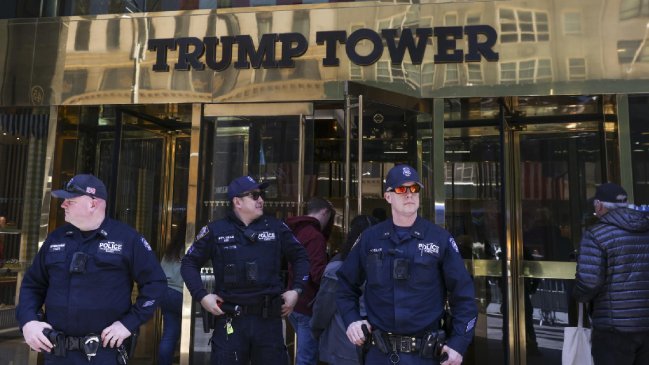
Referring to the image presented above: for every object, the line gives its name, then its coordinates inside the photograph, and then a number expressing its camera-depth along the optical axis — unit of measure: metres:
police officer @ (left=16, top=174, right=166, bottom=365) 2.93
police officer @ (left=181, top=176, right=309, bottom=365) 3.73
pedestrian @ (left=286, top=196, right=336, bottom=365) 4.60
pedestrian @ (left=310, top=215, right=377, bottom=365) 3.48
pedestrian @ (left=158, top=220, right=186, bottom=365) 5.52
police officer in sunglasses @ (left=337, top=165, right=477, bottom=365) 2.84
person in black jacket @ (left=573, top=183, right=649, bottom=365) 3.50
